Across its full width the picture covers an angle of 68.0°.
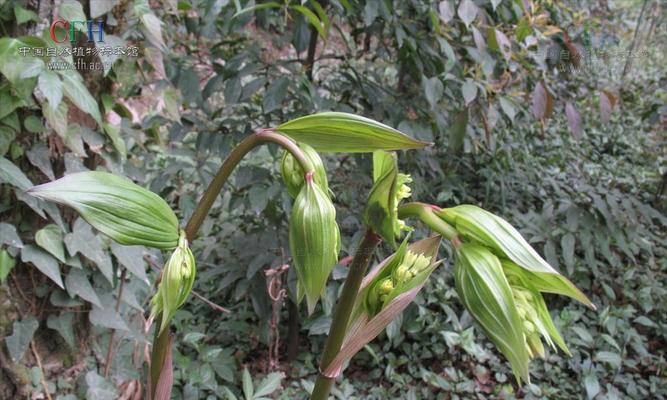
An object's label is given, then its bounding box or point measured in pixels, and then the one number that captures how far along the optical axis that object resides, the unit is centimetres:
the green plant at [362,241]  39
